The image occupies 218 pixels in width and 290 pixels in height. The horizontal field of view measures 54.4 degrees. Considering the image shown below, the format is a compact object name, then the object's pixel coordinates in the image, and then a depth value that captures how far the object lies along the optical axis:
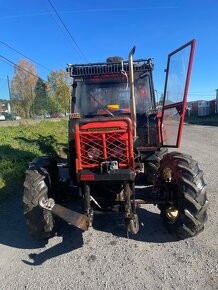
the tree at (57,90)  22.36
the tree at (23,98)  17.10
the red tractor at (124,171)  2.81
